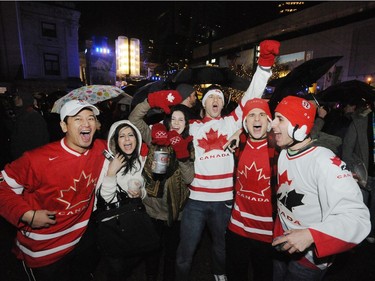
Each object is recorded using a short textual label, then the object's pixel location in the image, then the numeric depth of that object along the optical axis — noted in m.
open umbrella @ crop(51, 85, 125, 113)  3.79
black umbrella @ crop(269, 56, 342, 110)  3.55
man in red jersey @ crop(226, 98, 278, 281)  2.65
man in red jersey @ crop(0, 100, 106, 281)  2.22
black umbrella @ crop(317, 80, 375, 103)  4.14
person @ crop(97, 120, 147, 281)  2.66
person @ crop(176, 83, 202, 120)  3.97
